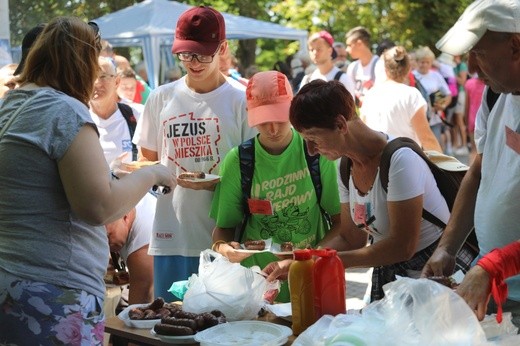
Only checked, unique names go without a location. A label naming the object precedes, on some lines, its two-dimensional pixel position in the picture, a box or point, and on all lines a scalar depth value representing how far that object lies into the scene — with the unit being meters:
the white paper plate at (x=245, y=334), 3.19
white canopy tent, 14.84
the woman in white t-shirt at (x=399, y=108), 7.30
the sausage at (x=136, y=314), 3.52
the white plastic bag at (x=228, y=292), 3.55
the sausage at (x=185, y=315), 3.41
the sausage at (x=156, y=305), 3.63
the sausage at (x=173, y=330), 3.30
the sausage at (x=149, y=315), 3.52
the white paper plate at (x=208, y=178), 4.33
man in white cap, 2.67
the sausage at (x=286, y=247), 4.01
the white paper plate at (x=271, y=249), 3.93
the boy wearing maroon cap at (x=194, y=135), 4.60
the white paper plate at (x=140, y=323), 3.48
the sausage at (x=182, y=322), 3.34
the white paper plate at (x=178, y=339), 3.29
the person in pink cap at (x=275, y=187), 4.20
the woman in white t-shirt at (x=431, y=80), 14.28
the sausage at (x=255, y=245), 4.05
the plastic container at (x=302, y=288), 3.25
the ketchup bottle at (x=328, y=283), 3.22
